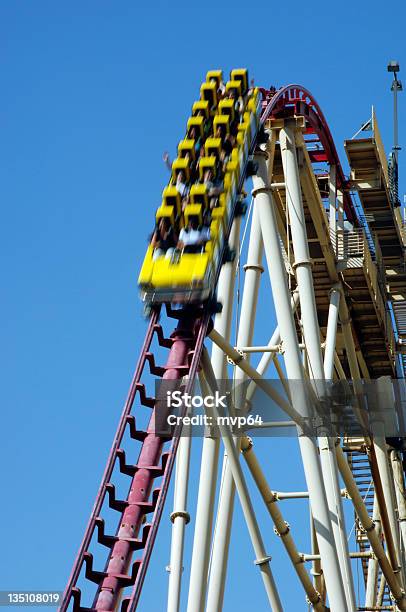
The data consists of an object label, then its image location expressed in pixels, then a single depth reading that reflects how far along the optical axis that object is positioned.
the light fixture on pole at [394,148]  34.50
